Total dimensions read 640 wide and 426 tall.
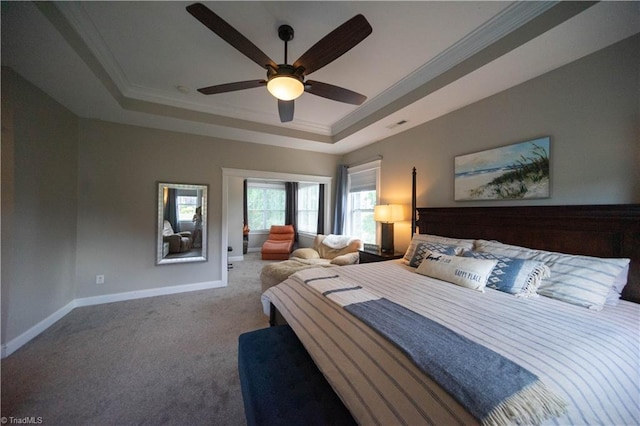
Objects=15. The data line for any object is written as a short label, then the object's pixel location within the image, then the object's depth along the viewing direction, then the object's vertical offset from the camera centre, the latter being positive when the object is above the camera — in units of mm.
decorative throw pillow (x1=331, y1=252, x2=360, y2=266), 3287 -736
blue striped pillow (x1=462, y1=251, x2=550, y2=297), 1578 -457
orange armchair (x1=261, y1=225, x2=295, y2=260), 5781 -911
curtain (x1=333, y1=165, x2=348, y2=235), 4551 +210
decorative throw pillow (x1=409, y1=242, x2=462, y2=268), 2149 -383
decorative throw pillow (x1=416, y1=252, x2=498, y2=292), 1694 -472
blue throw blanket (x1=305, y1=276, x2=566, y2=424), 675 -573
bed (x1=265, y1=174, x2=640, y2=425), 787 -588
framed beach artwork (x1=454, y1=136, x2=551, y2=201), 2010 +402
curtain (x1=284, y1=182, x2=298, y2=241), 7039 +141
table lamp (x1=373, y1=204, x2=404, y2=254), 3252 -112
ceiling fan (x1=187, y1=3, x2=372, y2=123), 1338 +1087
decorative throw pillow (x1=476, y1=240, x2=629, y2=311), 1384 -424
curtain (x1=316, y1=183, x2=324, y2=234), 5082 -24
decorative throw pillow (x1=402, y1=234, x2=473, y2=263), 2215 -322
